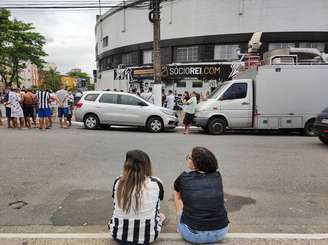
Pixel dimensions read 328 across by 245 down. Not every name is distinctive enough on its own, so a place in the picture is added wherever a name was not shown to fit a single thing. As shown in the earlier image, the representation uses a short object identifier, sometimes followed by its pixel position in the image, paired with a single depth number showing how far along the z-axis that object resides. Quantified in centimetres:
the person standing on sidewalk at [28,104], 1531
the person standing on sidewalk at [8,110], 1508
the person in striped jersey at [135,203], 358
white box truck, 1420
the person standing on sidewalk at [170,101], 1958
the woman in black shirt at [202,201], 364
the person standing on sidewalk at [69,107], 1618
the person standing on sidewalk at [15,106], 1478
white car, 1496
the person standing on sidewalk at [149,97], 1902
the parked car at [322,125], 1066
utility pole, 1752
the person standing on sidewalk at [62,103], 1564
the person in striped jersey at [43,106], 1454
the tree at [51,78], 7644
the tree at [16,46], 3772
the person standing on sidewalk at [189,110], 1438
